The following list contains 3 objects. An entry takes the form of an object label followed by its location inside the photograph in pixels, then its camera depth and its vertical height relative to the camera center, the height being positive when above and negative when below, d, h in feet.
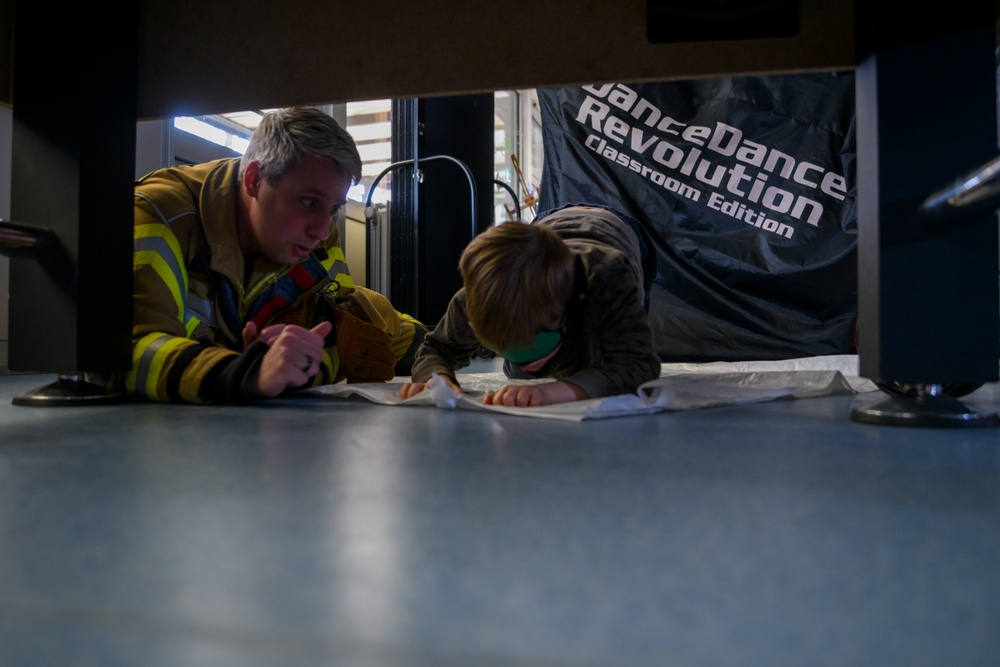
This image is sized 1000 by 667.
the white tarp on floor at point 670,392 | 3.25 -0.32
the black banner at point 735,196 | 10.18 +2.15
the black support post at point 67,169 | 3.33 +0.80
